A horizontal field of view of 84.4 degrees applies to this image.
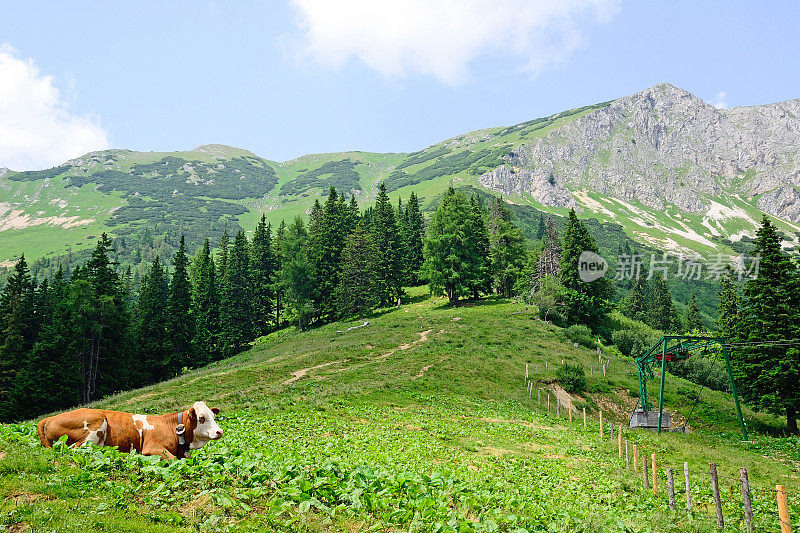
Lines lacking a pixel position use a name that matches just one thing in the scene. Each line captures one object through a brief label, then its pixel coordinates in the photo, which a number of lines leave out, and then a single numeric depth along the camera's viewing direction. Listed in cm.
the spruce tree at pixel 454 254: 6431
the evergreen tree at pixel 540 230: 17100
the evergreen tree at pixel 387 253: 7150
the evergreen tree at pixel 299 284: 6750
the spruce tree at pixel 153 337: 5888
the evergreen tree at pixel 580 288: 6147
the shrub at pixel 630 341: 5981
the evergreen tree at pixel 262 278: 7600
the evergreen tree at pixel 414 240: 8531
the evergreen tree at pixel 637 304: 11112
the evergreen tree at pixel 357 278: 6669
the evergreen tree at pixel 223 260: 8138
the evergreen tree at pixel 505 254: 7531
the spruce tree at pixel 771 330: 3272
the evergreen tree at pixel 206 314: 6819
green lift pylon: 2878
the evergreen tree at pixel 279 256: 7735
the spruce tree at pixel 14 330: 4744
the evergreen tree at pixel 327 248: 7000
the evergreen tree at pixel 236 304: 6994
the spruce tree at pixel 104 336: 4850
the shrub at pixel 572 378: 3706
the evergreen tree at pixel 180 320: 6200
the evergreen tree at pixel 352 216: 7944
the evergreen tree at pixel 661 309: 10692
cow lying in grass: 1036
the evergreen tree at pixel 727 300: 6382
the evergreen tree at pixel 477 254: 6562
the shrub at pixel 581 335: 5219
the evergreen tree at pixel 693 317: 10769
